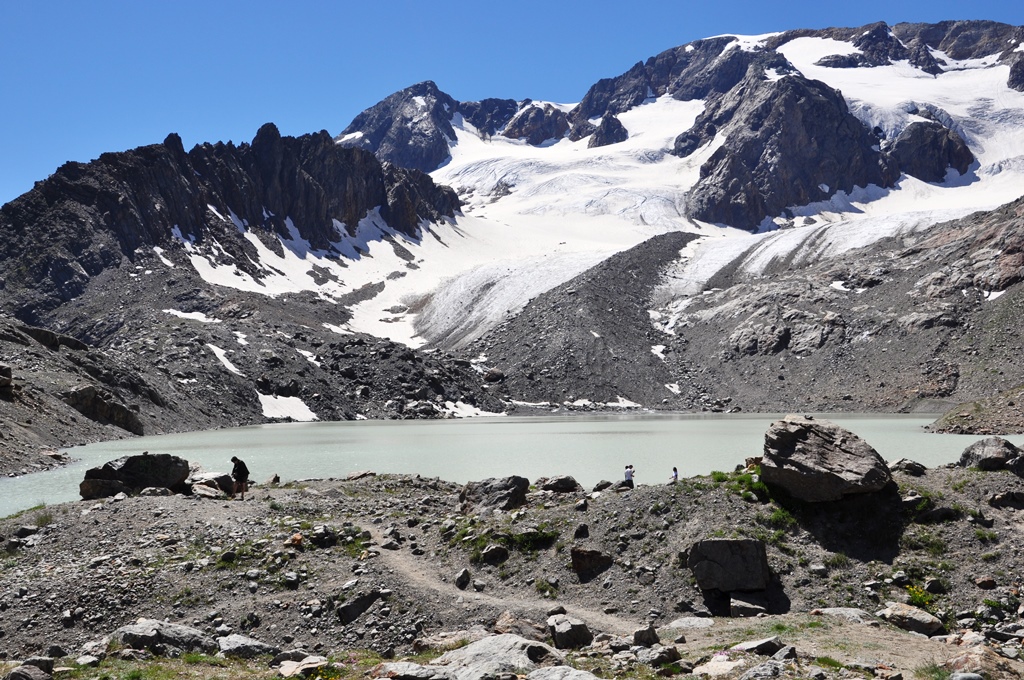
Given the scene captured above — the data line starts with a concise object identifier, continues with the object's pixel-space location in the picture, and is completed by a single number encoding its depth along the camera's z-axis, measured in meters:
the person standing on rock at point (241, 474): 27.33
